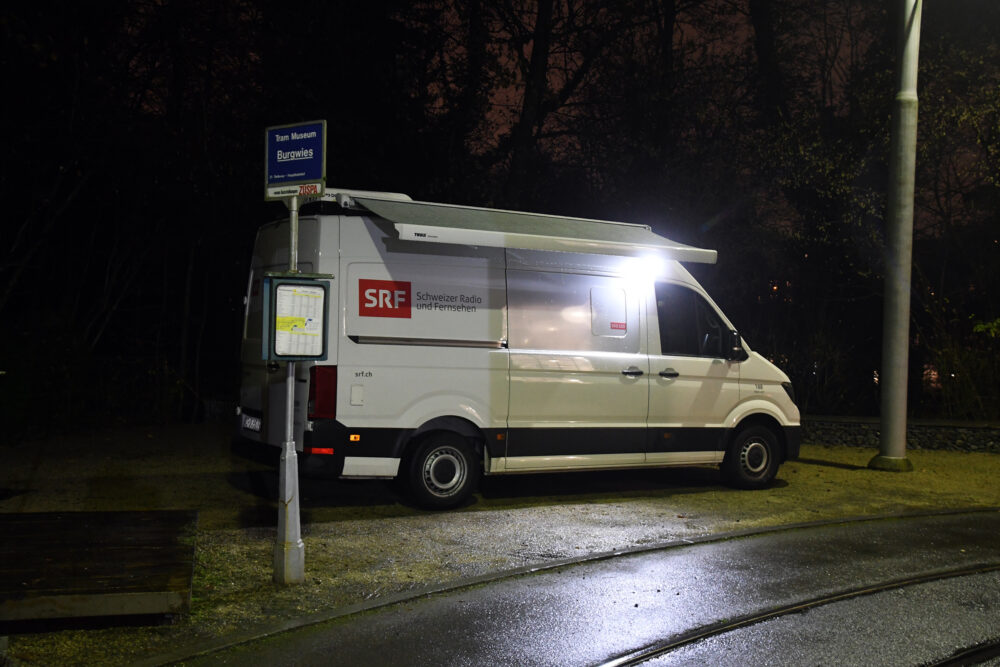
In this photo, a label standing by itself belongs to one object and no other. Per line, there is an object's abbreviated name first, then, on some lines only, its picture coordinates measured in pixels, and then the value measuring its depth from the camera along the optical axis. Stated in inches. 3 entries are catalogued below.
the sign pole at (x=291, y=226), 234.8
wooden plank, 189.9
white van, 318.0
